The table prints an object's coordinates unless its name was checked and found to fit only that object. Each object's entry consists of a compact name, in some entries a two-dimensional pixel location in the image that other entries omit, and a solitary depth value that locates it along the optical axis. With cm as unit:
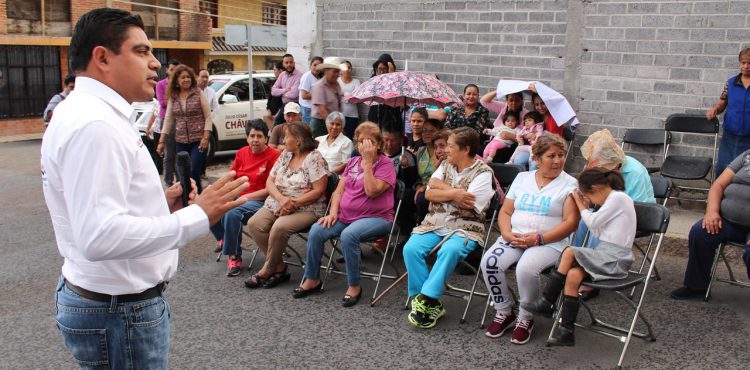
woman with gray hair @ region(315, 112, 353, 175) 702
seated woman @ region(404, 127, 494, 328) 499
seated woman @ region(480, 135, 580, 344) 468
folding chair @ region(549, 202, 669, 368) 433
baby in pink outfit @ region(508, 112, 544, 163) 746
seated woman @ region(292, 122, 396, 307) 558
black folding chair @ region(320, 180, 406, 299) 573
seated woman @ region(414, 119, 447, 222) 652
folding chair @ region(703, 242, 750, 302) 537
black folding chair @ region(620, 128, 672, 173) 745
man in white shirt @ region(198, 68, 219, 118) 938
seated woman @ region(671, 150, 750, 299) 519
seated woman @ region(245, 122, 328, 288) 590
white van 1270
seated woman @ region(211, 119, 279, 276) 627
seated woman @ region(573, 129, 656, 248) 529
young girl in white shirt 438
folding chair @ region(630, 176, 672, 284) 571
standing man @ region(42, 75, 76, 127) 897
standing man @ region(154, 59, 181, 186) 862
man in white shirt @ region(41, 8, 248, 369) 195
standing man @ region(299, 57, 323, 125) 999
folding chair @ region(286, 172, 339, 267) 620
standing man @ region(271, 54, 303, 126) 1087
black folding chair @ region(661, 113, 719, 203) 714
